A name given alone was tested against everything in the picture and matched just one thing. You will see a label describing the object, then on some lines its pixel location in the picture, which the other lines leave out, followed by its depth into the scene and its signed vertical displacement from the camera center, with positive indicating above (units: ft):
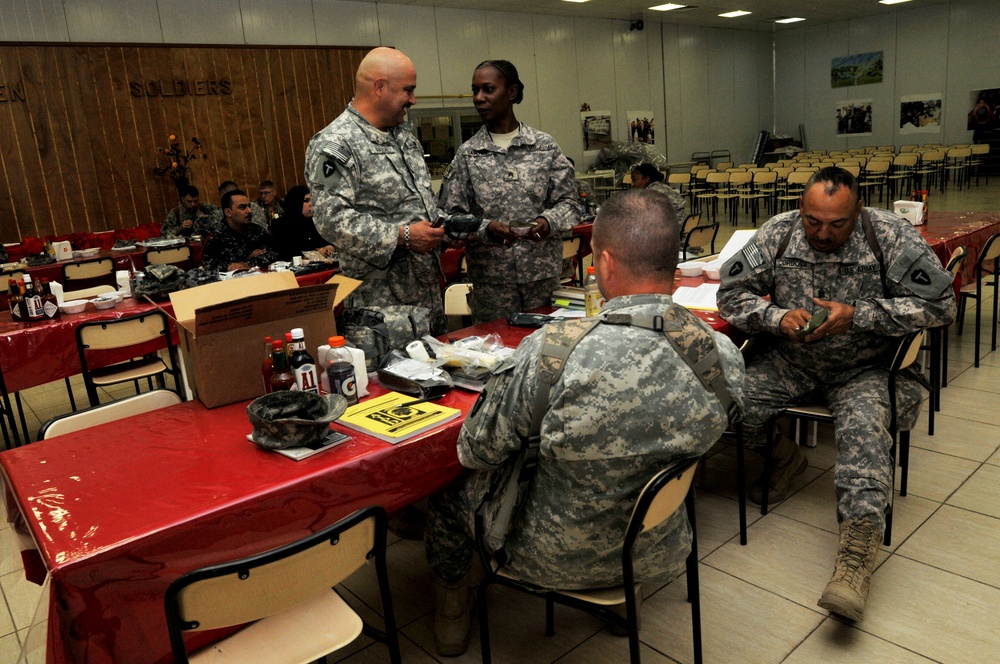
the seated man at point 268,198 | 26.16 -0.24
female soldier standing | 10.73 -0.36
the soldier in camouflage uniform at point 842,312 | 7.97 -2.03
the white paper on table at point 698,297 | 10.39 -2.09
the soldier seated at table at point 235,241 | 17.43 -1.14
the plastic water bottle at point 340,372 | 6.84 -1.75
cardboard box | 6.70 -1.28
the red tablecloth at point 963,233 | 13.61 -1.98
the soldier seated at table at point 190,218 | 25.72 -0.71
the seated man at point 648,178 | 20.76 -0.53
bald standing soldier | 8.74 -0.09
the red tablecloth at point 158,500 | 4.66 -2.18
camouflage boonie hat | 5.85 -1.87
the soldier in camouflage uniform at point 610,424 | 4.87 -1.80
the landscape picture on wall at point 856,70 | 56.18 +5.63
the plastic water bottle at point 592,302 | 9.00 -1.72
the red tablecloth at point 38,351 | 11.89 -2.33
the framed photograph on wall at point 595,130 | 46.34 +2.16
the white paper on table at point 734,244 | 11.91 -1.52
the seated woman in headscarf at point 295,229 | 18.28 -0.98
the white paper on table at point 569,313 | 9.50 -1.94
